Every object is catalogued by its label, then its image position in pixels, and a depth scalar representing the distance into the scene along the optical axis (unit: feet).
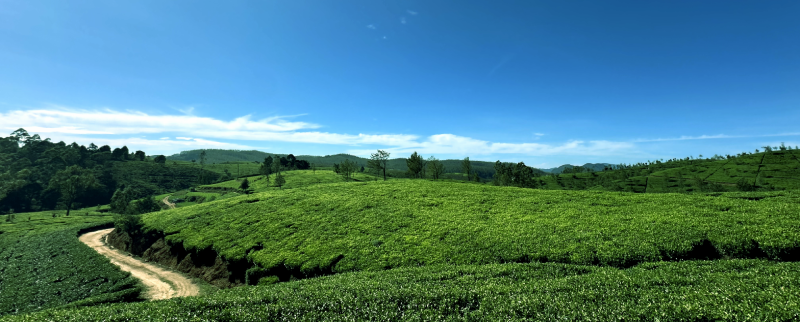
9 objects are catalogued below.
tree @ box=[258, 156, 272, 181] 494.34
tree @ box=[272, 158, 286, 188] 373.52
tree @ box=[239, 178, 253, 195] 455.26
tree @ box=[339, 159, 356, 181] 392.39
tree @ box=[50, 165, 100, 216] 405.76
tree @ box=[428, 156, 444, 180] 406.41
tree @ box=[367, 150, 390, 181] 338.52
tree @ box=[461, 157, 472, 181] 418.29
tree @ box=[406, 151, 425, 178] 328.08
